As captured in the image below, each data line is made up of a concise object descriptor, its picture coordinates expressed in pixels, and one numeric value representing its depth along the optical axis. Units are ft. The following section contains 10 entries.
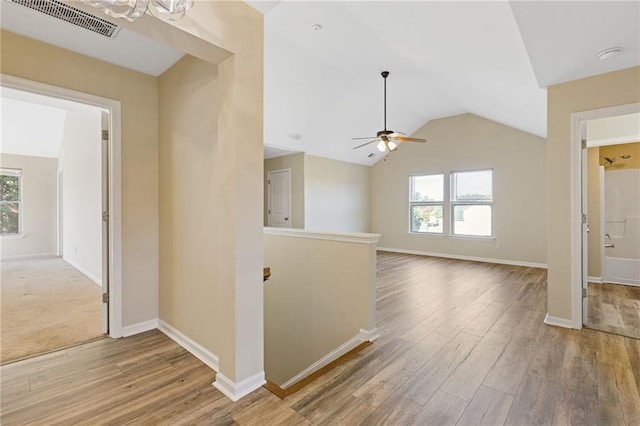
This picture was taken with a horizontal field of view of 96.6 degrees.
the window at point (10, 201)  22.41
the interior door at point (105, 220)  8.75
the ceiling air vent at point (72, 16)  5.96
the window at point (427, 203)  23.49
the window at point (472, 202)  21.27
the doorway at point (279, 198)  22.68
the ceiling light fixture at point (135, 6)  3.73
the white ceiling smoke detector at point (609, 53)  7.32
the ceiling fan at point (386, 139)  14.01
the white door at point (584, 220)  9.45
